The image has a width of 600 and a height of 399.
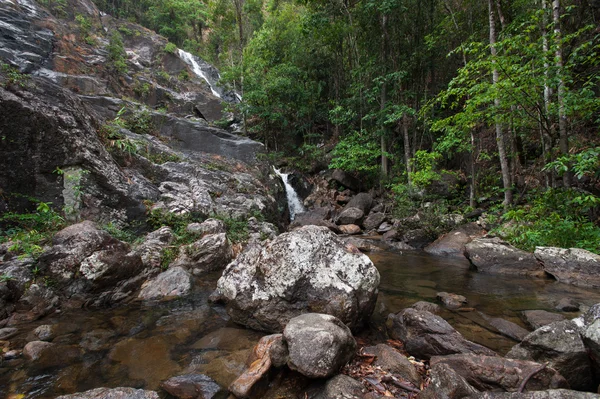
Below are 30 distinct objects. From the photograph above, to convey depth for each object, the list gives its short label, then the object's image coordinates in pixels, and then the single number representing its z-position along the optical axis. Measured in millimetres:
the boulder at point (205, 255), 7371
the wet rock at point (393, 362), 2989
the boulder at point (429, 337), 3420
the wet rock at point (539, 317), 4313
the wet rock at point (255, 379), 2869
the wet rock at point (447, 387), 2451
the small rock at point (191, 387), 3037
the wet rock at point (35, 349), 3791
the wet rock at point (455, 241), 9445
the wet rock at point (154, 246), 6871
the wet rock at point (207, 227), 8400
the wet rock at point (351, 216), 14648
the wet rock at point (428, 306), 4836
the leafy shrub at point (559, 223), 6621
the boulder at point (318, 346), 2787
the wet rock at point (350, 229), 13722
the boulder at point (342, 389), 2621
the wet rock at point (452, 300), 5206
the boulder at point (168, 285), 5969
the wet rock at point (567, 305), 4805
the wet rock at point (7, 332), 4197
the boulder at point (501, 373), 2592
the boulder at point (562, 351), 2666
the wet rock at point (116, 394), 2611
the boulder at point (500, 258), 6887
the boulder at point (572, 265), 5934
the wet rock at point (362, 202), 15820
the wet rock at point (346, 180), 18469
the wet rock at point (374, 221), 14188
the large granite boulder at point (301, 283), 4074
